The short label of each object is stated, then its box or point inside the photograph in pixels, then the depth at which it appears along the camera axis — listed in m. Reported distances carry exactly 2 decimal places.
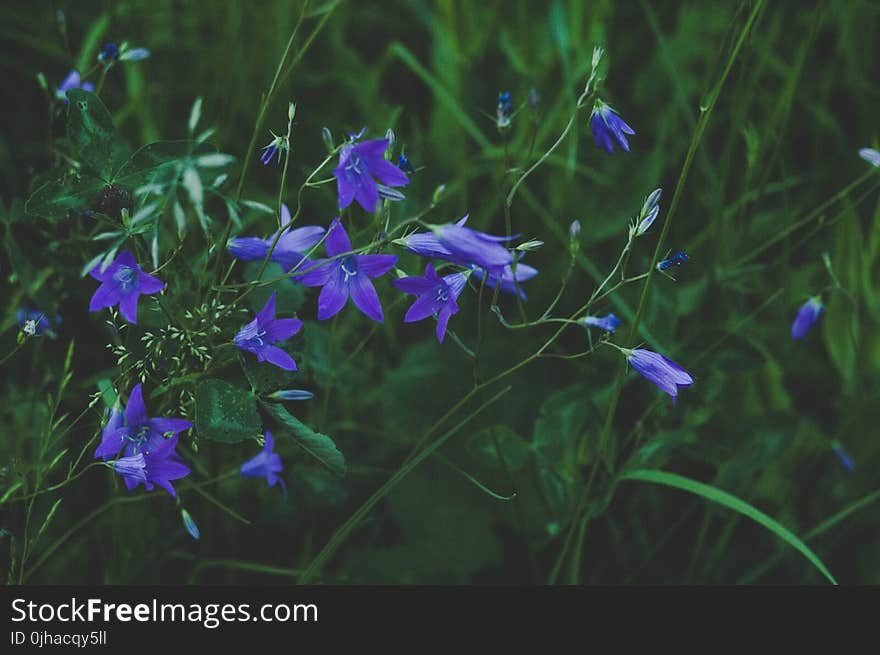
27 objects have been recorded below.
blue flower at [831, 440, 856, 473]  1.25
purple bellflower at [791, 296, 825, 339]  1.20
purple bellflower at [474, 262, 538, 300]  1.11
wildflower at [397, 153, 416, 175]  1.11
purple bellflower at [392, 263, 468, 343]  1.09
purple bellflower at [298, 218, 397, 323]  1.09
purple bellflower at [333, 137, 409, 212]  1.06
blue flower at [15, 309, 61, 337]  1.11
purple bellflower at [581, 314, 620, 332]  1.09
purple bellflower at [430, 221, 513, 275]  1.07
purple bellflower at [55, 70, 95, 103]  1.18
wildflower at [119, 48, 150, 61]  1.16
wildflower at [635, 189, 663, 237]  1.10
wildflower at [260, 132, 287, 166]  1.08
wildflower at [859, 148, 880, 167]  1.15
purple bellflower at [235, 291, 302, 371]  1.10
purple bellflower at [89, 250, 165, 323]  1.07
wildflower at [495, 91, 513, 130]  1.11
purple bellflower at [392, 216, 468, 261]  1.09
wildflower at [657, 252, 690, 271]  1.10
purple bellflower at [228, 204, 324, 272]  1.12
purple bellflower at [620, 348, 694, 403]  1.10
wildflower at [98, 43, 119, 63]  1.16
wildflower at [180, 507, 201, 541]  1.11
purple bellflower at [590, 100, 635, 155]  1.12
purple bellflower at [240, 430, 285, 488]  1.16
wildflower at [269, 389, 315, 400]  1.10
